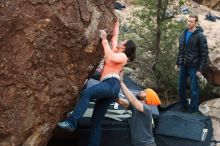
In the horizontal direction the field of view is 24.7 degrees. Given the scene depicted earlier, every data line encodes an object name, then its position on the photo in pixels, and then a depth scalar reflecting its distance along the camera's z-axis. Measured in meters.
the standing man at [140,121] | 6.63
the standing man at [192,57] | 8.52
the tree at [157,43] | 11.03
